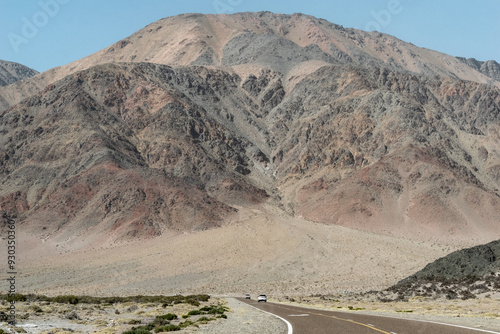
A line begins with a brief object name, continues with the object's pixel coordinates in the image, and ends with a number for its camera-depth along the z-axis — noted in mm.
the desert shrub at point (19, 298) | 54119
